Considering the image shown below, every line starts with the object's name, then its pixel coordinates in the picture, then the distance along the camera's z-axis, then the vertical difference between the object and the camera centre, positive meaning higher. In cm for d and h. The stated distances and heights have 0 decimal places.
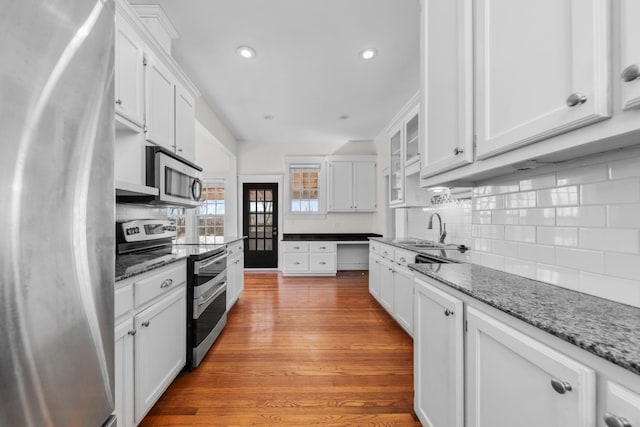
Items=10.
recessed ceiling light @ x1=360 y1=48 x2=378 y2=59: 266 +163
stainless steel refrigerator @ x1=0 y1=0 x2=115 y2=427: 53 +0
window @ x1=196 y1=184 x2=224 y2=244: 573 +6
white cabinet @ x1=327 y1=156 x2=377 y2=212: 556 +64
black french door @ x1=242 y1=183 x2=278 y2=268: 569 -20
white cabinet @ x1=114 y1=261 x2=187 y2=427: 125 -69
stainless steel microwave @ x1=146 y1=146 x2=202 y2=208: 197 +29
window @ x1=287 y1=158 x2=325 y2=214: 561 +58
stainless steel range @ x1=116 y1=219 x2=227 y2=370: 191 -42
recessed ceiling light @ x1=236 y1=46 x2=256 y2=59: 261 +162
